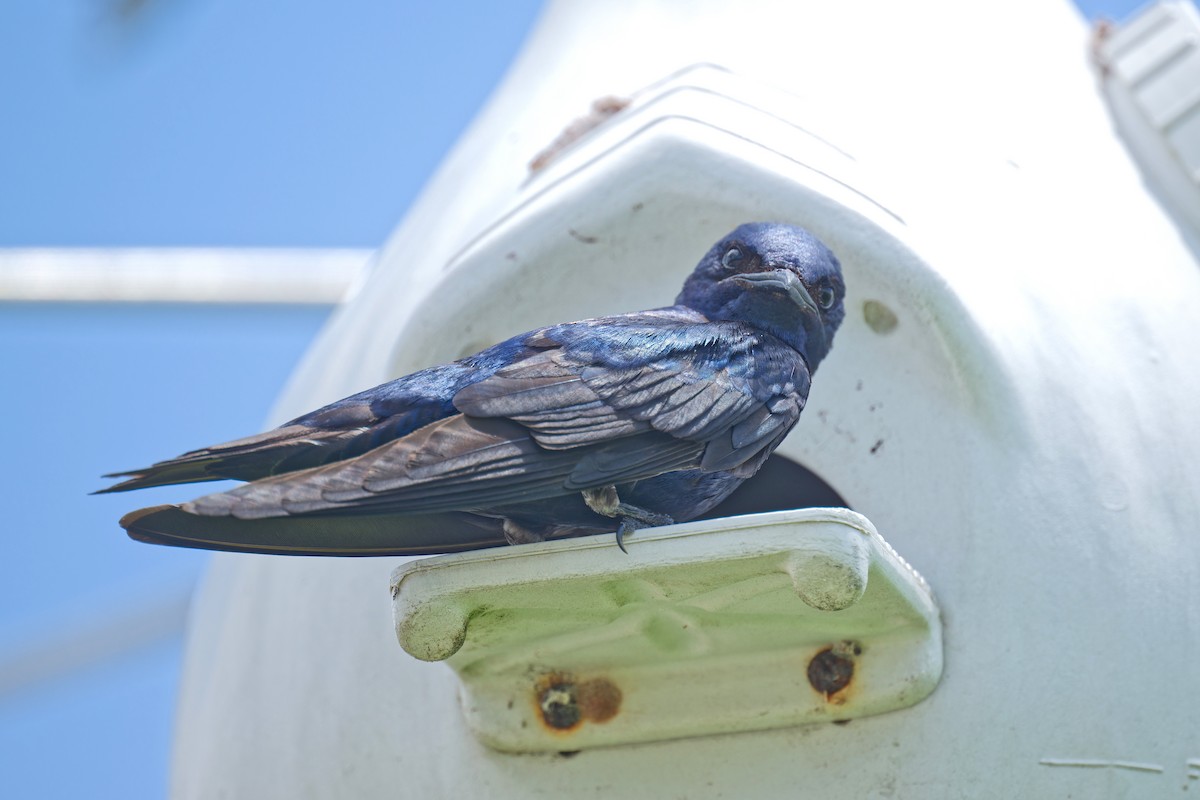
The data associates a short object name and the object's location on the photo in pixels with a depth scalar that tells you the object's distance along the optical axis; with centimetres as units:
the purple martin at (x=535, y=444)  469
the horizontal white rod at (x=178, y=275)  958
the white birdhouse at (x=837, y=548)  543
